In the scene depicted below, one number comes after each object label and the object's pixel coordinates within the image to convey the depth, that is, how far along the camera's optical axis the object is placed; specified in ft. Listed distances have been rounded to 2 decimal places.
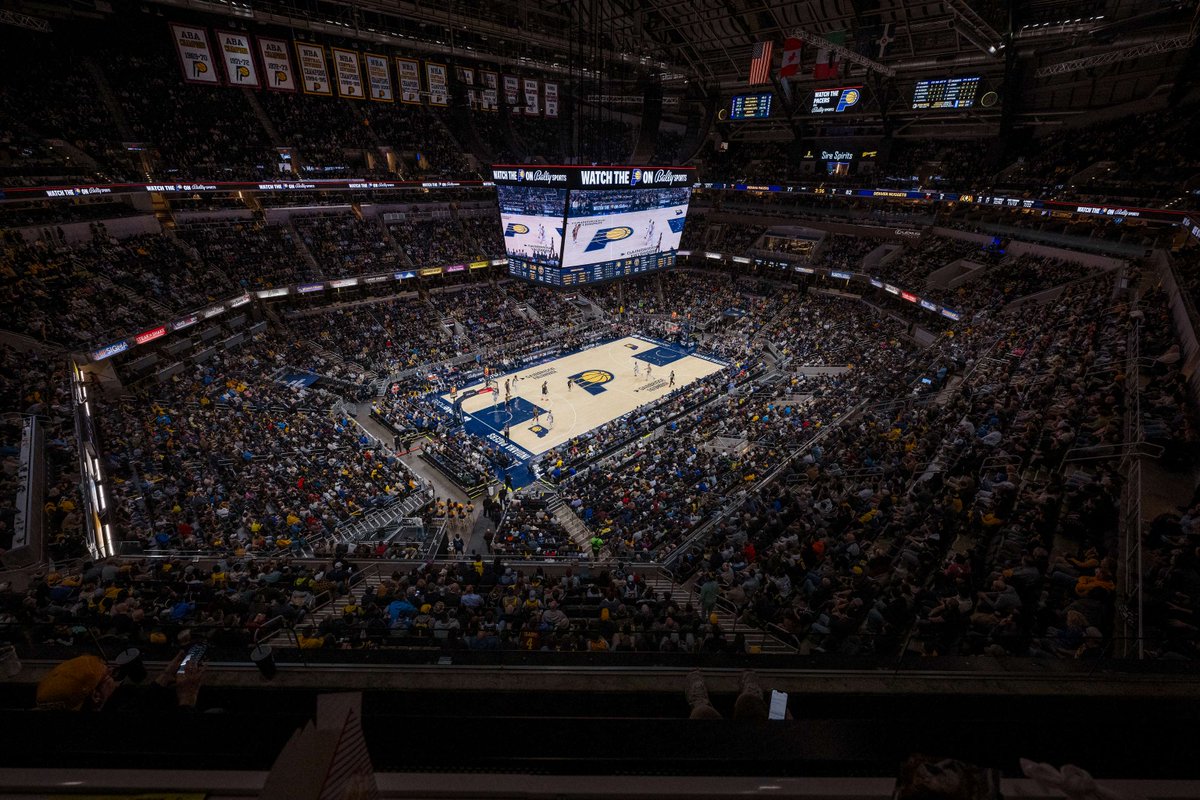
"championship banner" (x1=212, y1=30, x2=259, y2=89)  77.36
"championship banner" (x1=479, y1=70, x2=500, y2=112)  114.01
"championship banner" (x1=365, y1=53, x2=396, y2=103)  92.58
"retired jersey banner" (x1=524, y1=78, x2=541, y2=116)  111.55
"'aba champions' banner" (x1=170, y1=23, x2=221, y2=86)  73.61
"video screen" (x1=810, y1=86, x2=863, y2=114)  107.76
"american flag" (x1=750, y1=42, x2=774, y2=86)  91.79
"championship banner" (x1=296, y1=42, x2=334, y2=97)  83.71
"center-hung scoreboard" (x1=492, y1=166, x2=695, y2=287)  69.97
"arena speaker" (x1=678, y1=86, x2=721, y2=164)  84.38
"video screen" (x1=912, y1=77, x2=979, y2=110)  97.96
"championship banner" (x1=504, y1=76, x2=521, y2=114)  112.47
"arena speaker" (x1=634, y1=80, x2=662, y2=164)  73.31
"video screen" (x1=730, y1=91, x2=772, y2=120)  128.57
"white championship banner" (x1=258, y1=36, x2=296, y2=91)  80.84
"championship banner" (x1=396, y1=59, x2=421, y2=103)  96.89
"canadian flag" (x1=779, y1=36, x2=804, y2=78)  85.48
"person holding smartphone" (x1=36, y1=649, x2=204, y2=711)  9.07
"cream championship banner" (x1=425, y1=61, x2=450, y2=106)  100.22
